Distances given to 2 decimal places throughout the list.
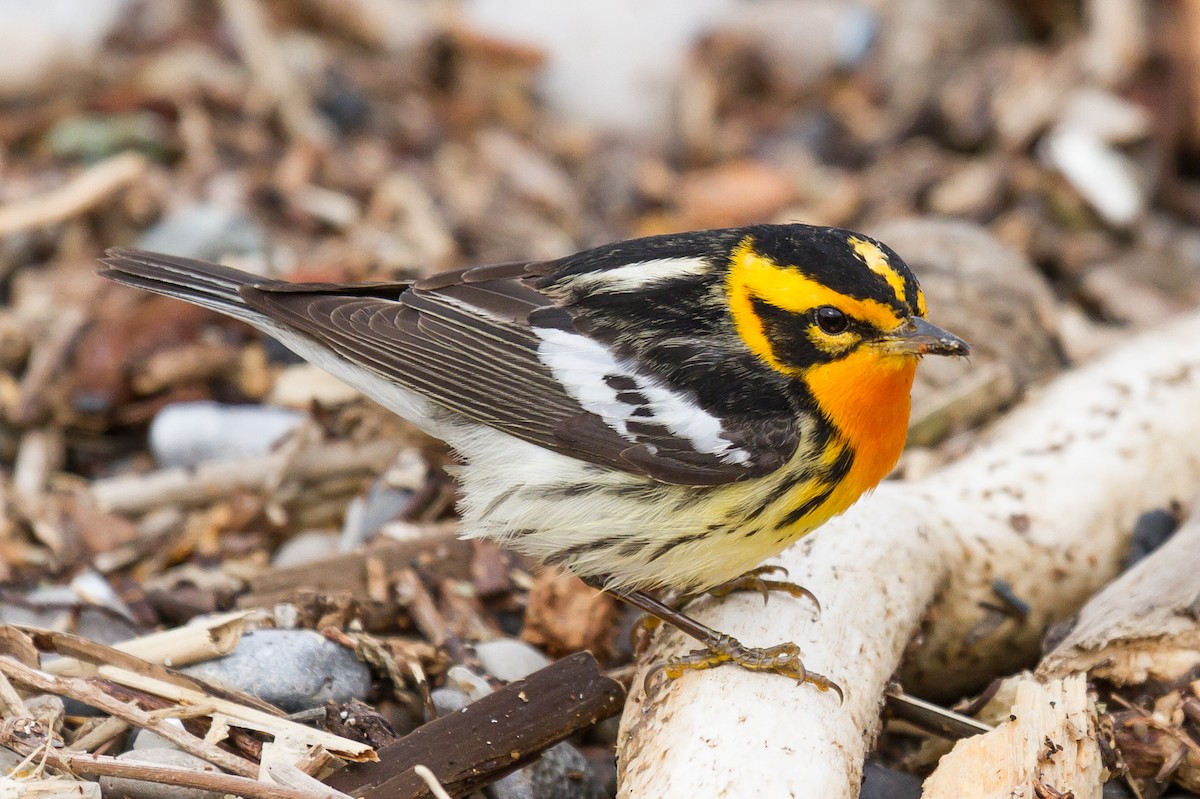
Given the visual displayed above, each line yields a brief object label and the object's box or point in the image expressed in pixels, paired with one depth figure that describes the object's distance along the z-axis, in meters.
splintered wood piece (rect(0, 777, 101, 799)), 5.54
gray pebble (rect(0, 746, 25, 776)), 5.91
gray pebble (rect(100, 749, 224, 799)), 5.94
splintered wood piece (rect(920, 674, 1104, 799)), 5.92
